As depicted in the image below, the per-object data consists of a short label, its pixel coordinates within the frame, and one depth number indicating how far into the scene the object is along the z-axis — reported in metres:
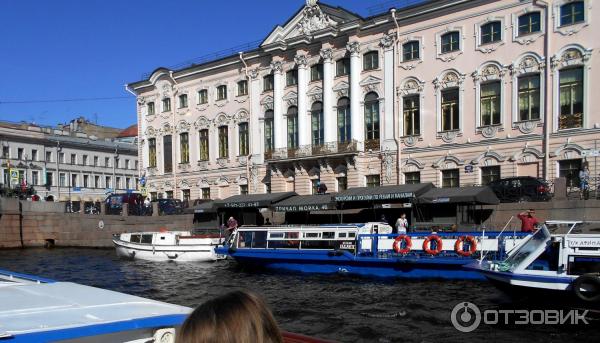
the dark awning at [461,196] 24.58
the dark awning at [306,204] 30.69
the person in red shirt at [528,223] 19.62
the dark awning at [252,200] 33.22
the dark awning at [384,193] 27.25
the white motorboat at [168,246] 26.28
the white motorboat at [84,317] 3.46
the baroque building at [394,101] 27.27
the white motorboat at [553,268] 11.91
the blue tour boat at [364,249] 17.85
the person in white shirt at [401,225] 23.32
